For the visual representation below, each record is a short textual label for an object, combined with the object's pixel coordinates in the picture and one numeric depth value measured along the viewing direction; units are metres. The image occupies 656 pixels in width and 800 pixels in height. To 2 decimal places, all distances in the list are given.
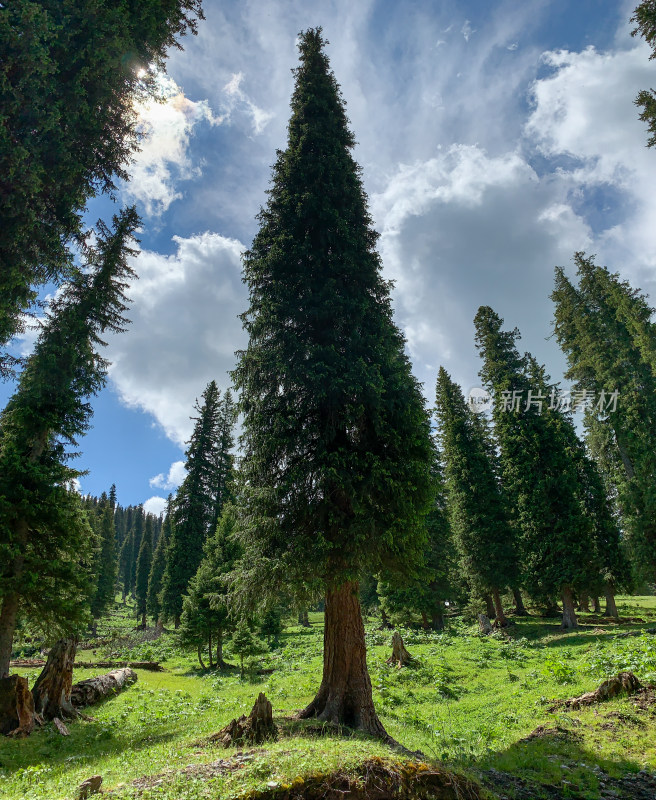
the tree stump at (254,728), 7.61
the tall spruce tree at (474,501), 27.52
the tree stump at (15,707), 10.62
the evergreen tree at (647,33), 10.87
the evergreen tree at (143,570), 67.80
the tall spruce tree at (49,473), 13.65
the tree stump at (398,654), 17.94
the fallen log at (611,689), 10.04
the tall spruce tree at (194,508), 33.62
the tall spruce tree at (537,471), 24.33
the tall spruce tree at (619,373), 24.16
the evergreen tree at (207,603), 23.62
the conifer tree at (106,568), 49.75
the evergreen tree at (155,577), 54.59
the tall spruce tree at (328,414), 9.30
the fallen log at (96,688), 15.08
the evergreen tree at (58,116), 6.51
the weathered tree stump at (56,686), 12.51
